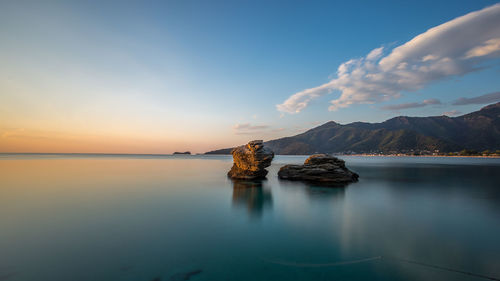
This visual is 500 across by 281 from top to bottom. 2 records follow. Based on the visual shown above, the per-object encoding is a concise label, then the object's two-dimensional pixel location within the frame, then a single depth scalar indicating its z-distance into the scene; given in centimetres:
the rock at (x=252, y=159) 2812
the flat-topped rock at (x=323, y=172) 2731
